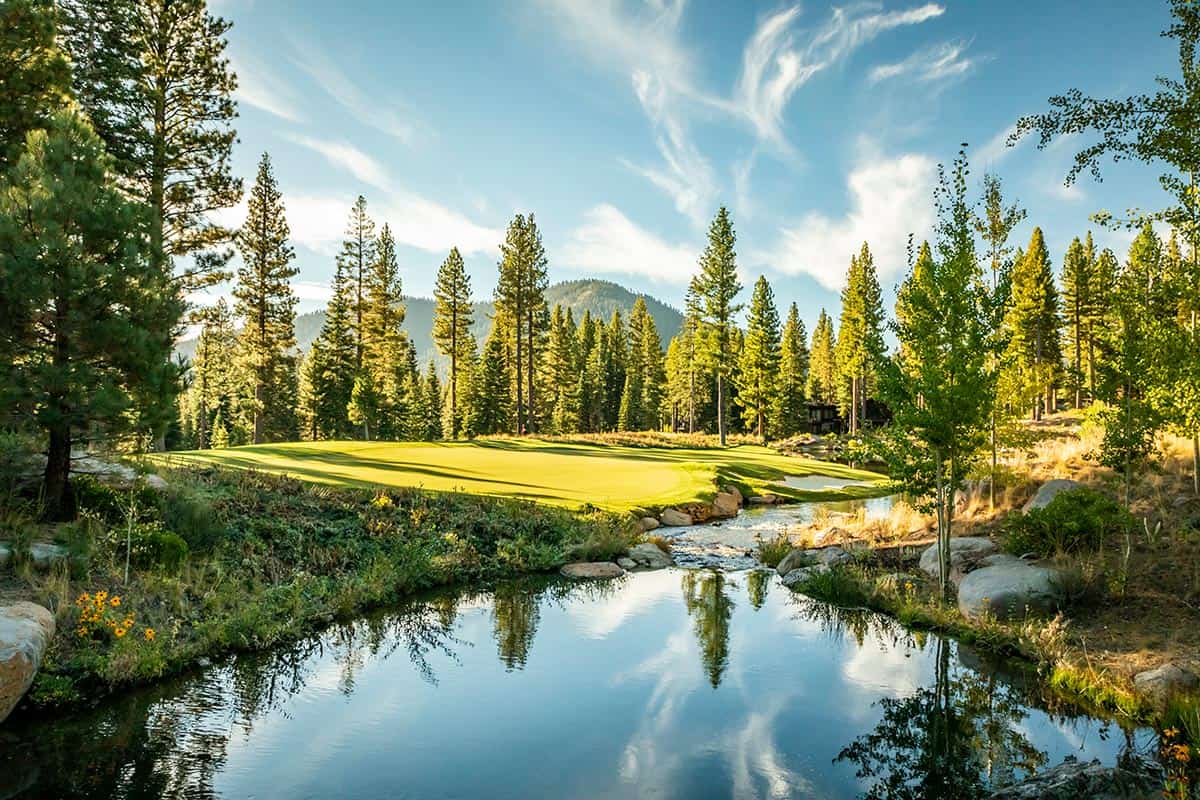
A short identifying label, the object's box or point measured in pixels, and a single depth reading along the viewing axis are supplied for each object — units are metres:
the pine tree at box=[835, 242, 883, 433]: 55.50
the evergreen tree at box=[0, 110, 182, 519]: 10.28
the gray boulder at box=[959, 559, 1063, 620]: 11.20
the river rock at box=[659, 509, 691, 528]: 22.03
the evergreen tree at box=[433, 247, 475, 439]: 53.81
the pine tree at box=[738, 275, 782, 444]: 58.88
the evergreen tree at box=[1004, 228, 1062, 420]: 49.38
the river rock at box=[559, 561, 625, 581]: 16.09
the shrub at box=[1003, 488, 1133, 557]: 12.67
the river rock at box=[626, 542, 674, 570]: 16.94
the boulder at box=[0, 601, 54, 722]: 7.45
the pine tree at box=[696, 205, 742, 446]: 52.25
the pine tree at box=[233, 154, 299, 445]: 40.45
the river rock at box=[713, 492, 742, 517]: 24.59
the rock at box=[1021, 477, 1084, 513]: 15.19
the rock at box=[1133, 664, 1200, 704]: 8.09
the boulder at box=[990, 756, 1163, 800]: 5.96
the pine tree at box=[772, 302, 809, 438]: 66.19
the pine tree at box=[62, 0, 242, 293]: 20.34
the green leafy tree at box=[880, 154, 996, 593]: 12.07
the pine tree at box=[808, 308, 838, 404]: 78.19
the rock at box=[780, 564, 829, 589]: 14.88
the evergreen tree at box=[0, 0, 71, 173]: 12.44
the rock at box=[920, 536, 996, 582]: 13.66
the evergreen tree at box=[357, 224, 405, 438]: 52.06
